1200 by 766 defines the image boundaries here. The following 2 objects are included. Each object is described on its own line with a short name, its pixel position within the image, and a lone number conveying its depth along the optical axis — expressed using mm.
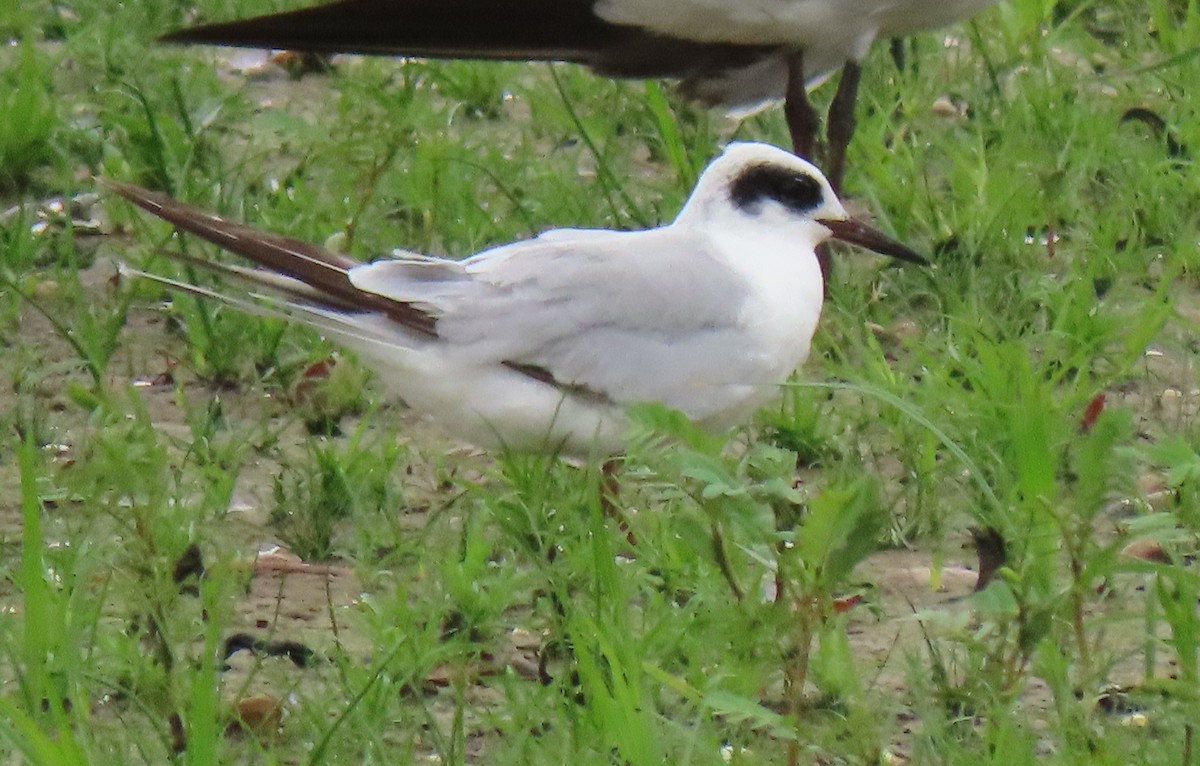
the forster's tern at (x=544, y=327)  7469
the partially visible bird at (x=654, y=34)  9672
